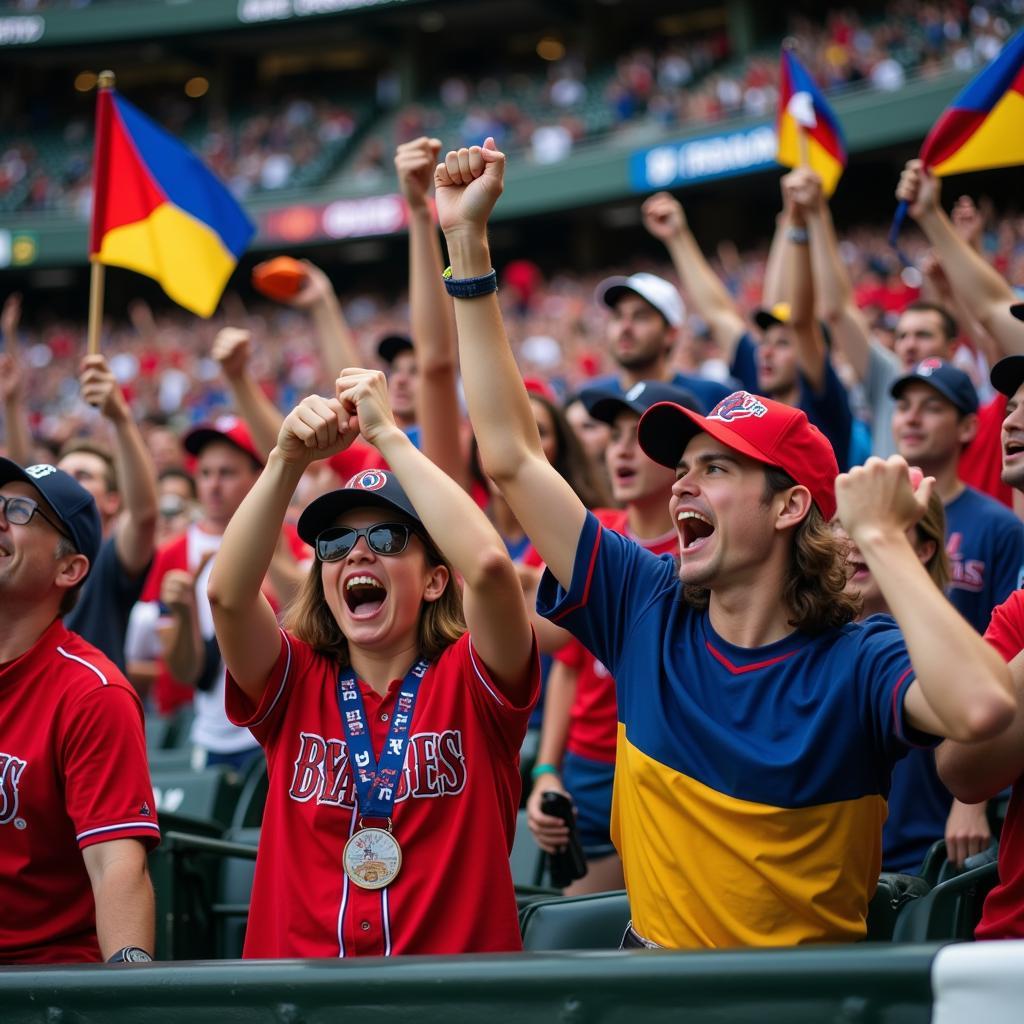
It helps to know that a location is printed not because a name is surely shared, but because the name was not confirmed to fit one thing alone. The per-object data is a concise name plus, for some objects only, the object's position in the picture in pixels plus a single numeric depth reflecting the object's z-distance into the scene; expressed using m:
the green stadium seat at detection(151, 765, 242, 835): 9.66
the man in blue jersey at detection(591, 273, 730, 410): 10.98
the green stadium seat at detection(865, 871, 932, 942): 5.61
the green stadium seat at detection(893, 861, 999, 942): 5.41
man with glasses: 5.63
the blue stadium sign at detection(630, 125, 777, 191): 41.22
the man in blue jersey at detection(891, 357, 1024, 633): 7.93
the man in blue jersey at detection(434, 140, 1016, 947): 4.52
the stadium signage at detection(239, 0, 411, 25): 54.87
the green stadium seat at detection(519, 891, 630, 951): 5.80
